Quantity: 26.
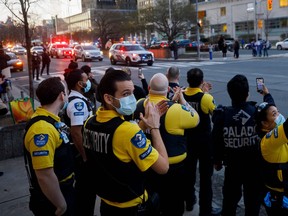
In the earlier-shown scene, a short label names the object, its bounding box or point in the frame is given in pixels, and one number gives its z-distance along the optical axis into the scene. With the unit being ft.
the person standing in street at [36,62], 65.51
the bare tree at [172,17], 138.10
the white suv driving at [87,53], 107.14
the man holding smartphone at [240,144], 11.10
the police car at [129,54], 85.47
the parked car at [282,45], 132.46
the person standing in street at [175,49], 105.40
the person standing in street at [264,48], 99.06
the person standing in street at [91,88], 19.47
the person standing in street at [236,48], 96.07
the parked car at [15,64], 85.72
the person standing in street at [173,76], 14.96
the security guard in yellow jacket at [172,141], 10.78
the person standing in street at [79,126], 11.50
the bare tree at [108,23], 185.37
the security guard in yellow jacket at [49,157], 8.82
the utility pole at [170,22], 134.51
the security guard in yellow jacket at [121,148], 7.77
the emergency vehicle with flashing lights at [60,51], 128.26
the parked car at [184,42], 171.59
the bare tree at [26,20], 28.71
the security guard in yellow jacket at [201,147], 13.60
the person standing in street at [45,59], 71.92
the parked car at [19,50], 169.48
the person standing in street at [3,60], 32.50
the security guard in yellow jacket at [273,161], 9.11
